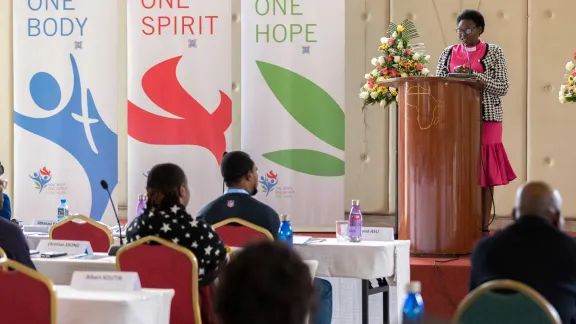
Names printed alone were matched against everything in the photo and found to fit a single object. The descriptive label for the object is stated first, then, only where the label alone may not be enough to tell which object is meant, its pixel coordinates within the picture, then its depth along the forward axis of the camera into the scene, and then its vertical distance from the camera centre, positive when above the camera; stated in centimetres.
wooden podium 1037 -16
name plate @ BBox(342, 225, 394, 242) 909 -54
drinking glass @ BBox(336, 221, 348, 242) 904 -53
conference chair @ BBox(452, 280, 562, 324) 447 -47
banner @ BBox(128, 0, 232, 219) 1407 +37
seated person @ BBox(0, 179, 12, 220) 1119 -50
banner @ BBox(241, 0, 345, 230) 1395 +27
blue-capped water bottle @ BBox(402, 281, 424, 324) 520 -57
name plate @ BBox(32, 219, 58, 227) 1084 -58
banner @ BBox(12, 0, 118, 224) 1437 +25
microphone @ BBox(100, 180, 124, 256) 786 -55
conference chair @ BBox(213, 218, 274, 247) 775 -45
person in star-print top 664 -36
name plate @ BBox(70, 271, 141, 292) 571 -51
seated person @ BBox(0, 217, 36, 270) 673 -44
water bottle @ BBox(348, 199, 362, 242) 882 -50
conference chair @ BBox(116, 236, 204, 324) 639 -52
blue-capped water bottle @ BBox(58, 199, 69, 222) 1255 -58
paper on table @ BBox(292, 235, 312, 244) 879 -56
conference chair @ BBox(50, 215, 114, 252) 974 -58
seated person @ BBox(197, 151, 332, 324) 816 -33
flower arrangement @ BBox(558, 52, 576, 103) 1112 +32
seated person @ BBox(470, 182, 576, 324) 516 -38
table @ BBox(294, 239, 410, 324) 855 -65
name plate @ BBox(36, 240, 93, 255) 792 -54
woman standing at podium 1102 +36
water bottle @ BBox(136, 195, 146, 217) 1058 -43
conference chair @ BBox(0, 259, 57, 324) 524 -52
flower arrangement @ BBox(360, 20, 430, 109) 1230 +54
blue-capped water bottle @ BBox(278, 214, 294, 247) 833 -48
